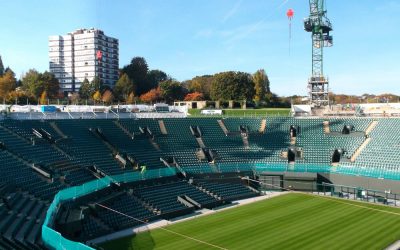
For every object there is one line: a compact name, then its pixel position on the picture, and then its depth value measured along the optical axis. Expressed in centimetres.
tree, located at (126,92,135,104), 9625
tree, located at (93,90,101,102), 9800
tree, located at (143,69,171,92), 11939
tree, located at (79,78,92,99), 10488
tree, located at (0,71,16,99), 8350
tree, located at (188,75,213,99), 12082
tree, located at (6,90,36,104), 6844
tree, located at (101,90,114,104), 9734
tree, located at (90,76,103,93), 10554
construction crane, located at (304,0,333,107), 6250
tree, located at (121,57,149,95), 11781
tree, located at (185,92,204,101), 10188
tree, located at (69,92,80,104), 9211
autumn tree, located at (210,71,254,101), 8738
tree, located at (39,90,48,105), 8412
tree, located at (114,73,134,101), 10769
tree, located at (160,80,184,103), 10169
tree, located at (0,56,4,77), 12589
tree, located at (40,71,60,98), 9625
